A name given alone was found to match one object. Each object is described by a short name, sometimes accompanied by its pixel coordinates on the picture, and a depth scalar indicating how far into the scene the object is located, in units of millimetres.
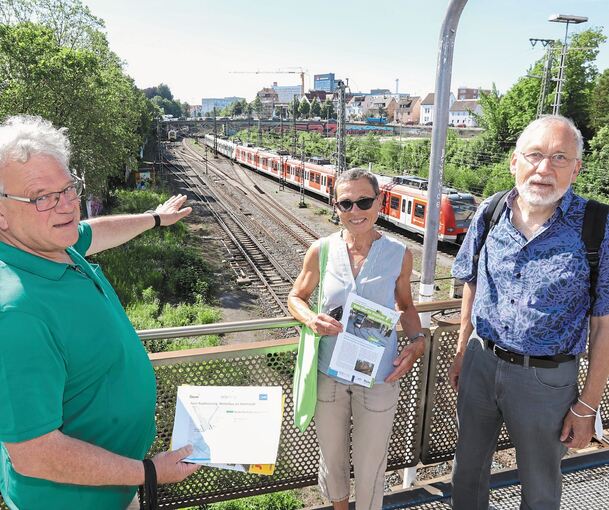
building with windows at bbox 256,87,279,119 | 152500
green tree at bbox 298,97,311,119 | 129625
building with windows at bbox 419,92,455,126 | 115088
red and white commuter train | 19562
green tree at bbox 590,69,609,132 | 39938
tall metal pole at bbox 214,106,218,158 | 59781
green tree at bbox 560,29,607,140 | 43472
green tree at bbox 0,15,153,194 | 14680
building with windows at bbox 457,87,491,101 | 130250
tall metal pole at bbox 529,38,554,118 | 18803
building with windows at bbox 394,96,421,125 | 120250
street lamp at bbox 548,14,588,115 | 10641
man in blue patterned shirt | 2266
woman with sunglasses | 2562
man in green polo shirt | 1451
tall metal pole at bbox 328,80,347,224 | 22141
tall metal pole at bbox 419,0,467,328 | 3373
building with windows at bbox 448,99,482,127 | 102875
